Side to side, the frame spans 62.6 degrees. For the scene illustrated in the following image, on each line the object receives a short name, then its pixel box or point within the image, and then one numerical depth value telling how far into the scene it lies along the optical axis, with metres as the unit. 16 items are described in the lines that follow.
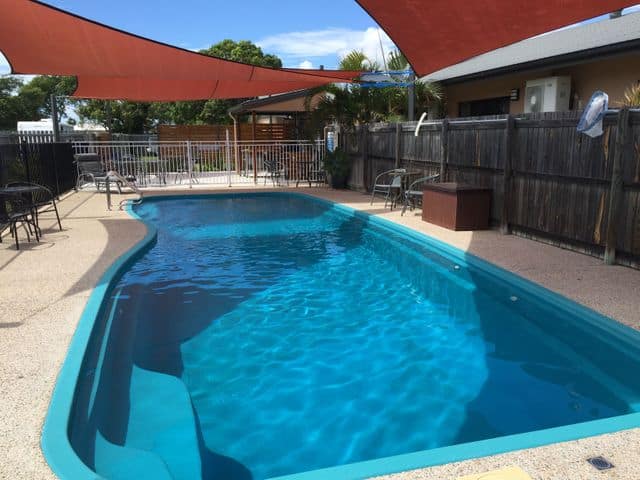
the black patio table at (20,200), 6.88
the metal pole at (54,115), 15.98
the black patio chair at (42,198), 10.70
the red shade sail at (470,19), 4.91
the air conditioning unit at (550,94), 11.66
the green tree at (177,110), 34.09
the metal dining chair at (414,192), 9.98
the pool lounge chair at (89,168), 14.89
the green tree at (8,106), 46.59
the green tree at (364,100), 14.60
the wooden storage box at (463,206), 8.30
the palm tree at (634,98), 7.11
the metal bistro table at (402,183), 10.90
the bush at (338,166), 15.23
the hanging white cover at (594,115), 5.83
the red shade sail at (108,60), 6.52
